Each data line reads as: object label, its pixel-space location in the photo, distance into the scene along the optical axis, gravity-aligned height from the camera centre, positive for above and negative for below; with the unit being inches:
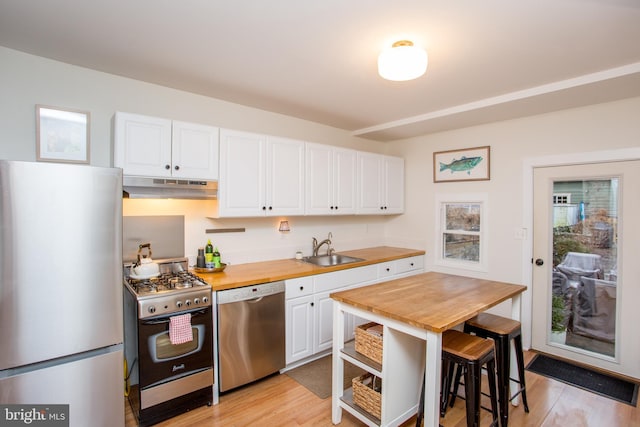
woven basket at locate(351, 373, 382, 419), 78.2 -46.2
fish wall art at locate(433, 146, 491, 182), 145.1 +22.1
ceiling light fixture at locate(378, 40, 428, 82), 74.0 +35.0
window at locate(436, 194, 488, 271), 147.9 -9.5
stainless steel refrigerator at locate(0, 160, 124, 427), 65.5 -17.5
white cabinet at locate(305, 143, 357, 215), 135.3 +13.5
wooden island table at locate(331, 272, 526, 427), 67.1 -27.4
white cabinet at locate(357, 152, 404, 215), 156.5 +13.7
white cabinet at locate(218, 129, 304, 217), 111.3 +12.9
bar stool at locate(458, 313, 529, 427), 83.0 -35.1
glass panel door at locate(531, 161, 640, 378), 111.0 -19.5
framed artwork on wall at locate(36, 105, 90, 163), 88.2 +20.9
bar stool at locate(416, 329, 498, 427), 72.7 -35.0
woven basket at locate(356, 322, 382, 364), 78.4 -33.5
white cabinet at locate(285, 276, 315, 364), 112.2 -38.6
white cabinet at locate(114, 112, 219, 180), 91.8 +18.9
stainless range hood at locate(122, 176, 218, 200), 92.0 +6.5
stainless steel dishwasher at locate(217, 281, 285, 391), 96.6 -38.9
